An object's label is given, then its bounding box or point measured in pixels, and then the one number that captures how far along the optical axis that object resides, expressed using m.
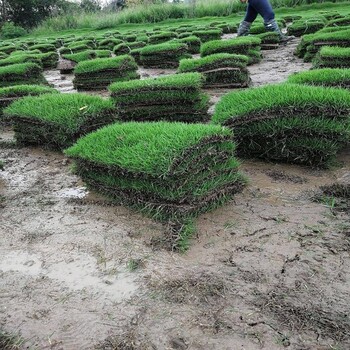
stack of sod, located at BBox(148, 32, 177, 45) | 10.27
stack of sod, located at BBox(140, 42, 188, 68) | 7.87
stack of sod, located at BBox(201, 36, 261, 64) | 6.73
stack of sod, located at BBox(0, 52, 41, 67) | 8.10
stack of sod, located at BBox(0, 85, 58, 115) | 5.02
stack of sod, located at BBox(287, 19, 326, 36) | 10.05
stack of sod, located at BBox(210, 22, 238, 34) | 13.12
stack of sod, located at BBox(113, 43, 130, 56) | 9.62
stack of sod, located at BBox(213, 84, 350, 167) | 3.09
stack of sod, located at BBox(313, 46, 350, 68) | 5.11
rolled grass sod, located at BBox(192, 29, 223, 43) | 10.16
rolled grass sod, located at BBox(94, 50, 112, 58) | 8.60
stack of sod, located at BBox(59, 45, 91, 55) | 10.26
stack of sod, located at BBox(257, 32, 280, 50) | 9.34
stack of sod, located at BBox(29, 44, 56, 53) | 11.66
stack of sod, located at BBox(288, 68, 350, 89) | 3.89
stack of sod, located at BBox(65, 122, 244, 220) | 2.48
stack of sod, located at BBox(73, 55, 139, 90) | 6.36
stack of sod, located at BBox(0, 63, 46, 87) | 6.52
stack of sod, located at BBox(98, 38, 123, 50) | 11.30
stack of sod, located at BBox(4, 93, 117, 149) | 3.85
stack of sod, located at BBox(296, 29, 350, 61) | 6.34
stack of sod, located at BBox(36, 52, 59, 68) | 9.38
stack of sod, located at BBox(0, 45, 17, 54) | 12.27
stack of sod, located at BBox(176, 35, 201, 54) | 8.99
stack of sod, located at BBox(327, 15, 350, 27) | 9.10
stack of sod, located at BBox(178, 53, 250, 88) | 5.61
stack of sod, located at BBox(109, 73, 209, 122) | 4.21
